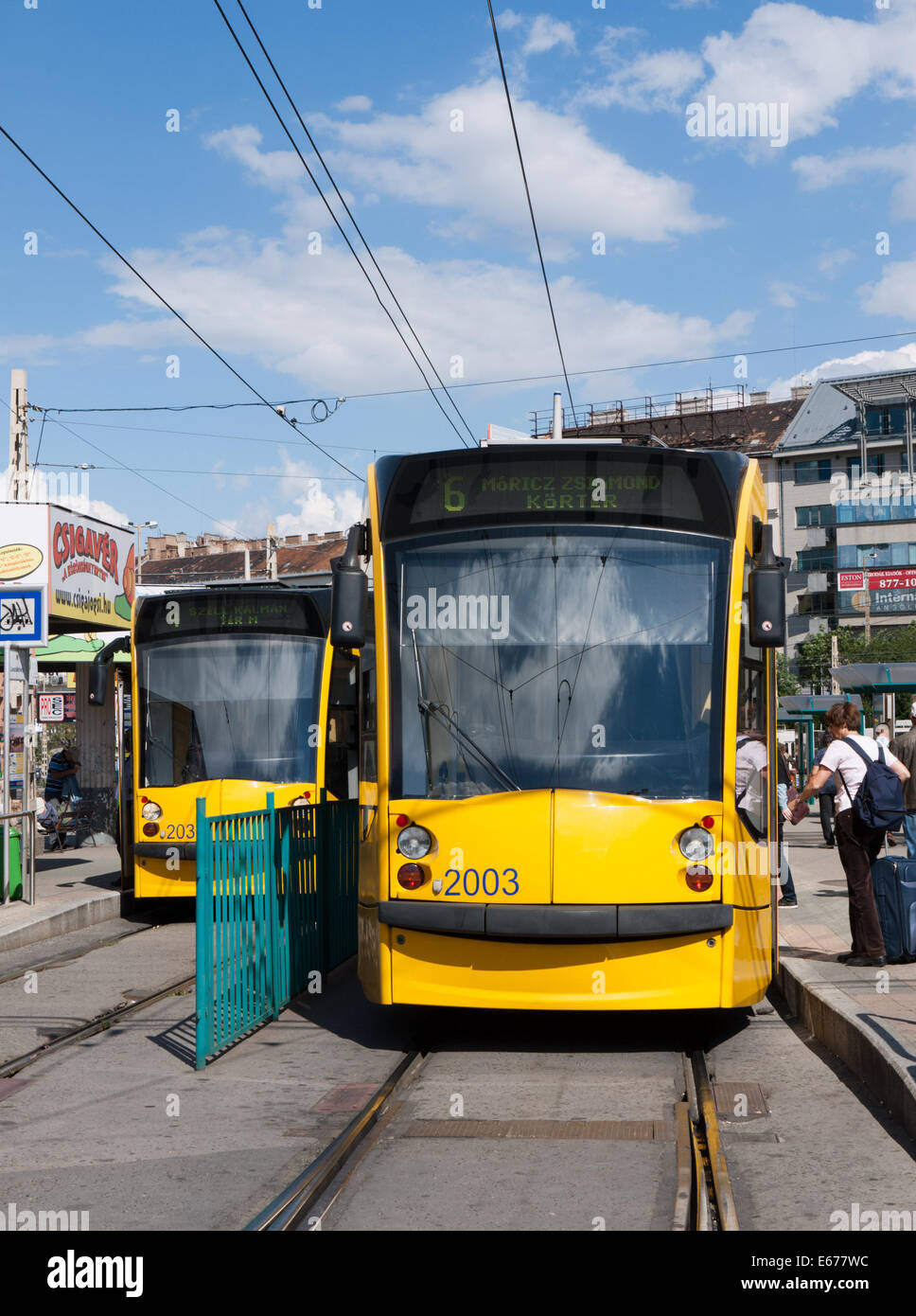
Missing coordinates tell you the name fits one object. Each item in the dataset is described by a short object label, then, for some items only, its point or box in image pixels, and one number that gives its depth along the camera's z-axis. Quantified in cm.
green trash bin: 1558
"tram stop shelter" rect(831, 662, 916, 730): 2569
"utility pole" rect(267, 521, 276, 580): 4961
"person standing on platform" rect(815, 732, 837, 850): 2328
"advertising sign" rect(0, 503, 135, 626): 2095
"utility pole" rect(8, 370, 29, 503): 2333
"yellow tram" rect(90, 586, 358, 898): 1462
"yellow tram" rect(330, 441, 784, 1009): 771
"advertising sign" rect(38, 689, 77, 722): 4106
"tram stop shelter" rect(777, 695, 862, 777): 4644
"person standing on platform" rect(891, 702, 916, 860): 1457
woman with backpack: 1017
